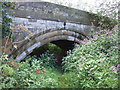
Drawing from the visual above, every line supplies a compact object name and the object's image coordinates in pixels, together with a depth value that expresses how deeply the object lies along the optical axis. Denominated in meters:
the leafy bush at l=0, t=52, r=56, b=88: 2.55
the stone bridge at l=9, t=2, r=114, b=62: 3.53
